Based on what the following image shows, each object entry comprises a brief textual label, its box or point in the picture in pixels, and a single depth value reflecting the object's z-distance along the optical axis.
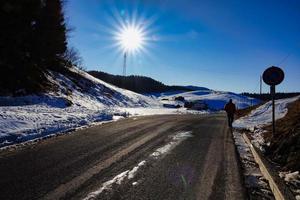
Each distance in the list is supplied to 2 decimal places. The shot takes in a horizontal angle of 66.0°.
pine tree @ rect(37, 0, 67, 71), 18.51
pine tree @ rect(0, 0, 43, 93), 14.17
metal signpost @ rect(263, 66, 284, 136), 8.18
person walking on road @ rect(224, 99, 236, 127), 13.42
